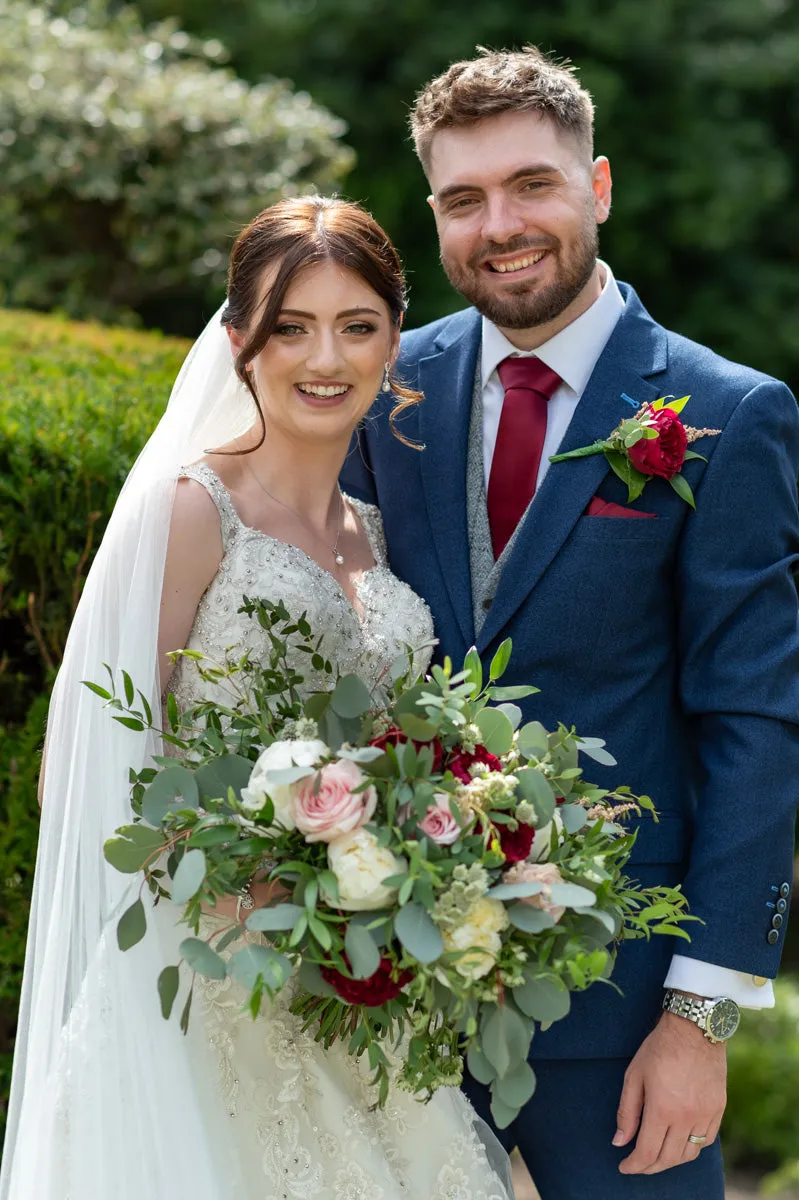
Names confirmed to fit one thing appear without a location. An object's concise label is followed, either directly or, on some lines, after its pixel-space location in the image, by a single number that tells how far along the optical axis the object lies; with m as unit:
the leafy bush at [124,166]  6.54
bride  2.49
